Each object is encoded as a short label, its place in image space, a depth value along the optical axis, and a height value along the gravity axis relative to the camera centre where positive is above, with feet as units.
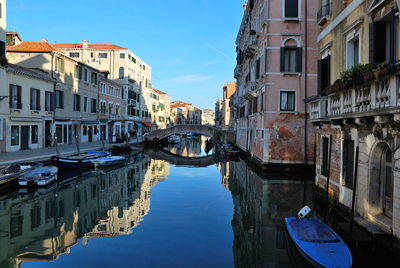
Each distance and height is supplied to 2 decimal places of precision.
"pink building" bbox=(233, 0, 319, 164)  61.00 +9.21
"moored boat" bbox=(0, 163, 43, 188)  43.03 -6.23
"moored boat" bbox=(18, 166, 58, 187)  45.88 -7.09
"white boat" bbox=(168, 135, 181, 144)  173.37 -6.29
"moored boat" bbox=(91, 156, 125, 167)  70.13 -7.21
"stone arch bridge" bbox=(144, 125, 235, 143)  134.00 -1.69
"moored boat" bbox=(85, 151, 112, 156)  75.46 -5.86
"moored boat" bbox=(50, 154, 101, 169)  60.49 -6.46
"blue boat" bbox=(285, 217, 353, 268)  19.04 -7.04
